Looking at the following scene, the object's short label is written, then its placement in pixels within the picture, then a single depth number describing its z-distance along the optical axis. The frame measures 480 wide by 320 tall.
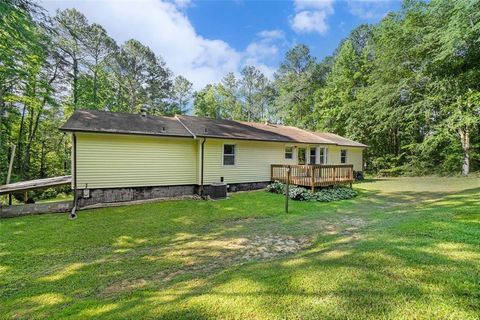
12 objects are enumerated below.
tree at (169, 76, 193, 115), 33.50
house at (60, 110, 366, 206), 9.50
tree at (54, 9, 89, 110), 19.83
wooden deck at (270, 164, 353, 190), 12.10
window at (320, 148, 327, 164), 17.19
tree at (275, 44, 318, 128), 31.84
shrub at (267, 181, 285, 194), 12.33
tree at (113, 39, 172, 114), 24.87
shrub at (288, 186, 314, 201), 10.83
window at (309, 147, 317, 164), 16.91
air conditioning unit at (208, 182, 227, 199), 11.00
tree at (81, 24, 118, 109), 21.34
